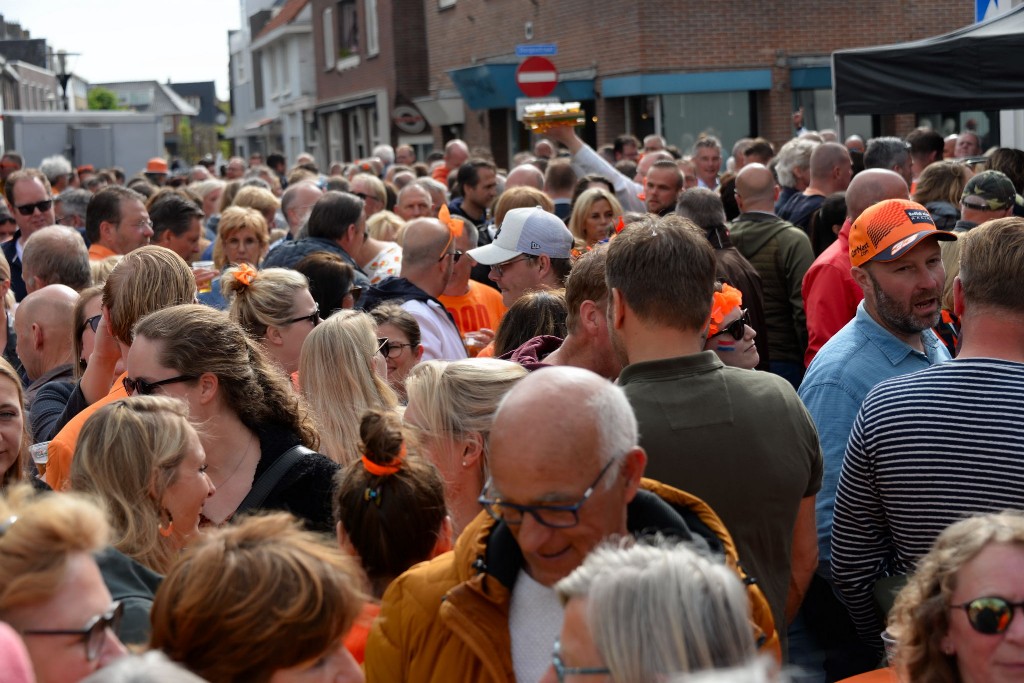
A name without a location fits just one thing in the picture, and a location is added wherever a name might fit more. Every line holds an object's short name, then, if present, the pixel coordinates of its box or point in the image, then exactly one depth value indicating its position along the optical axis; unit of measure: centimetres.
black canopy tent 815
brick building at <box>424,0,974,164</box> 2092
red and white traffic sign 1523
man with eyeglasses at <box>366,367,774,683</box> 243
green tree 8622
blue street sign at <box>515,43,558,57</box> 1546
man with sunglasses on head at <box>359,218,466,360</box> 600
